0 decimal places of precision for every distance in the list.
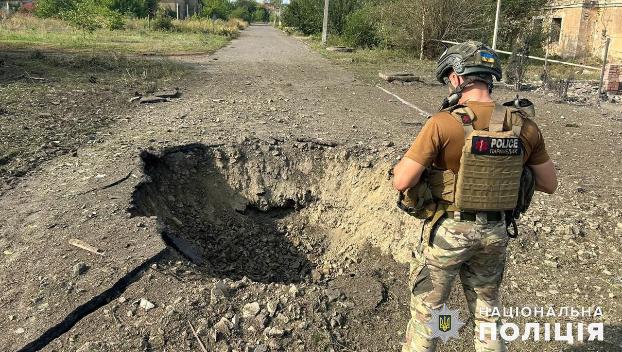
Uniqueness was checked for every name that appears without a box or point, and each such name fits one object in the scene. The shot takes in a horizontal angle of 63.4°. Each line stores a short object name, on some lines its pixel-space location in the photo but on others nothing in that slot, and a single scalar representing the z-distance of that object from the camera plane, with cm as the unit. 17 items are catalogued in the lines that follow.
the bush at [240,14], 8245
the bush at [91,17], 2477
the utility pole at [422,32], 1988
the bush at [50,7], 4159
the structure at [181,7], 6234
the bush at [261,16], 11262
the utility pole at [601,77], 996
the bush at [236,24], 4884
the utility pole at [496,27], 1386
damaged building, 1975
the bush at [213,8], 5609
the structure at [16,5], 4614
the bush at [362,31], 2450
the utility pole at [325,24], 2873
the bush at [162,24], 3662
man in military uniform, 224
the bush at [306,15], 3712
